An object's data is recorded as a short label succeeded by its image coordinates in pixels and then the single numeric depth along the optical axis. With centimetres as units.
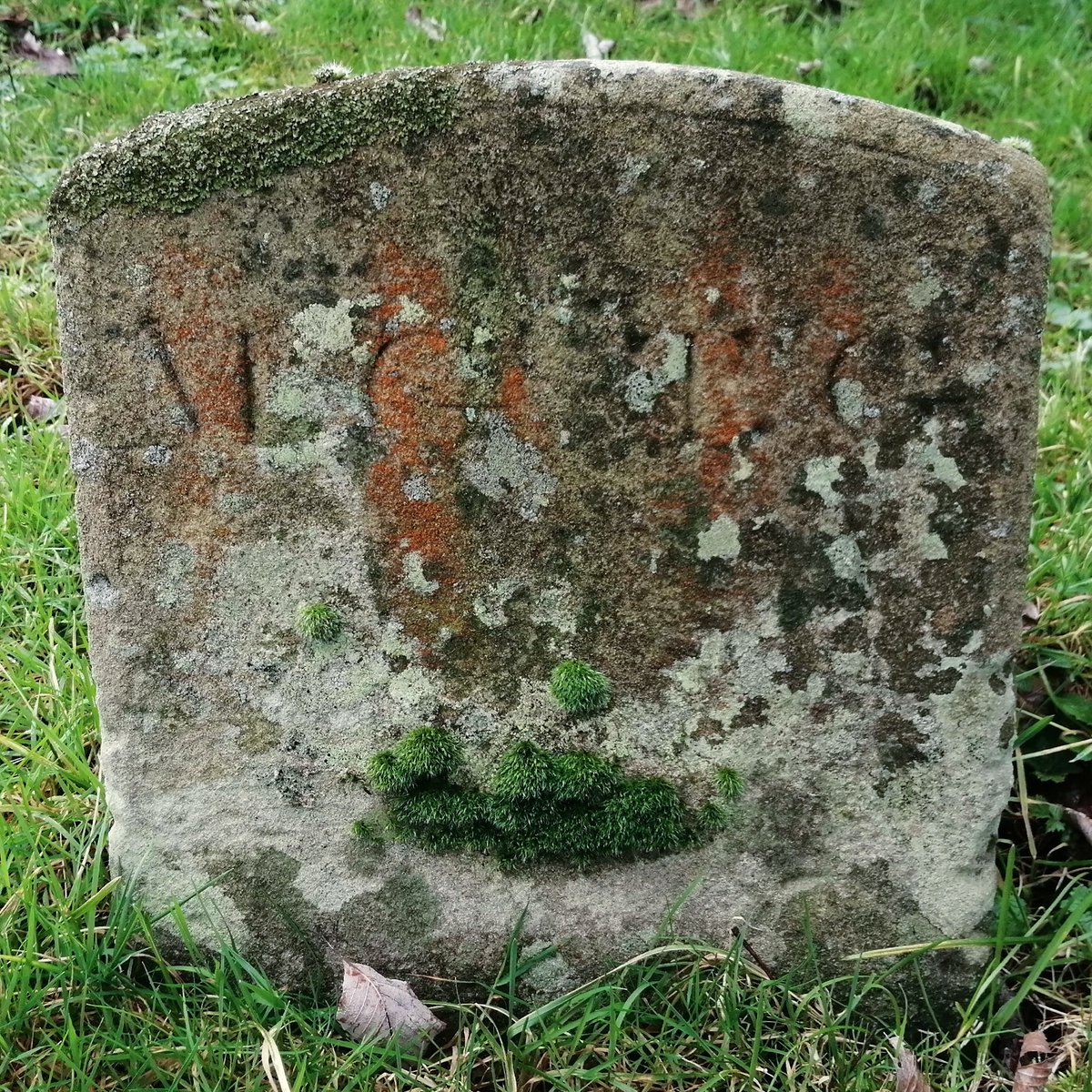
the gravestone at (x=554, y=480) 51
